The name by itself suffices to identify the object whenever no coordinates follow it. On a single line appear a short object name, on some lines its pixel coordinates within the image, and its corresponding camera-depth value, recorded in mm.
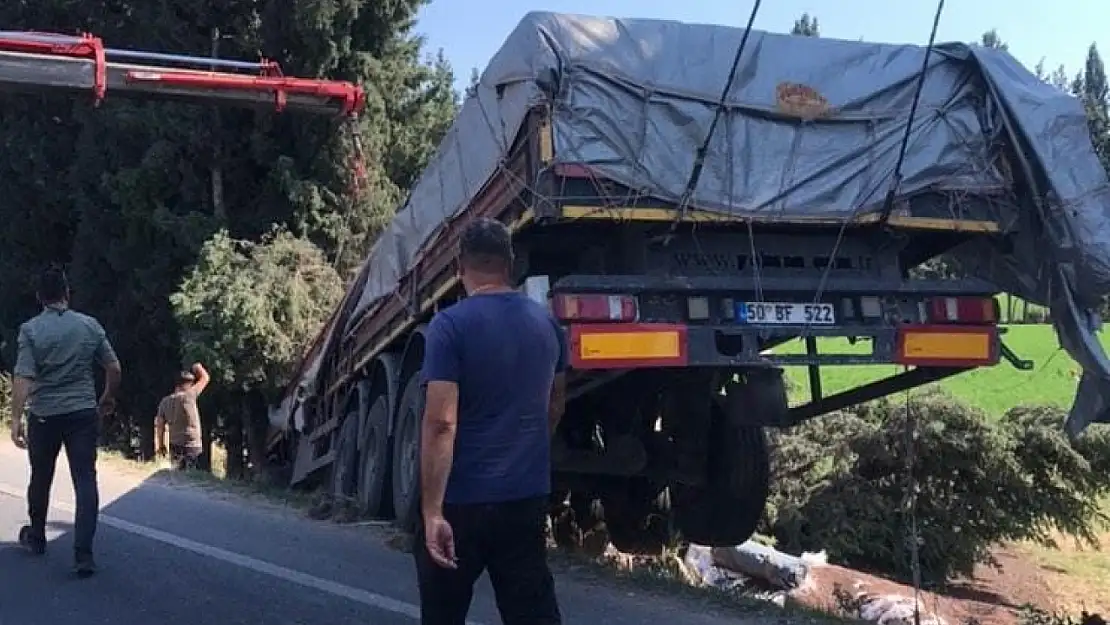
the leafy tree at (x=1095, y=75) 87438
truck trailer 6203
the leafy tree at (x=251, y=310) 17141
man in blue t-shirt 3350
